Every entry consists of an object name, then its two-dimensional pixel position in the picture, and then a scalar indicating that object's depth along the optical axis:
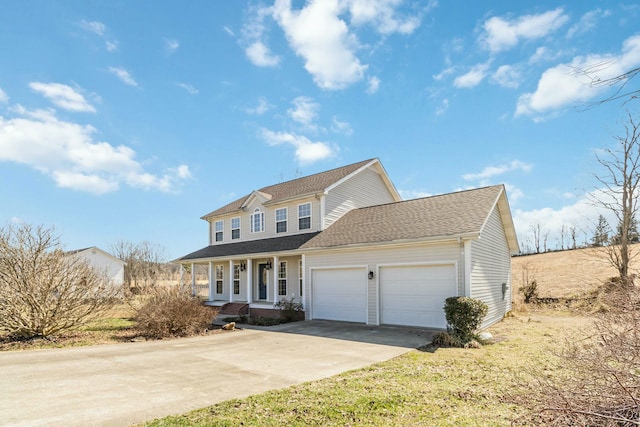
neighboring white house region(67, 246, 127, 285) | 34.75
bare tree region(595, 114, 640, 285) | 20.30
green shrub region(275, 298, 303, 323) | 16.05
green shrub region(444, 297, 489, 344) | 10.82
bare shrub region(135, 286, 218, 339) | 12.41
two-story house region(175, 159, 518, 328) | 12.74
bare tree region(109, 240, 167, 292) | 42.09
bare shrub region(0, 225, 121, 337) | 11.06
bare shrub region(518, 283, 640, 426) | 3.29
